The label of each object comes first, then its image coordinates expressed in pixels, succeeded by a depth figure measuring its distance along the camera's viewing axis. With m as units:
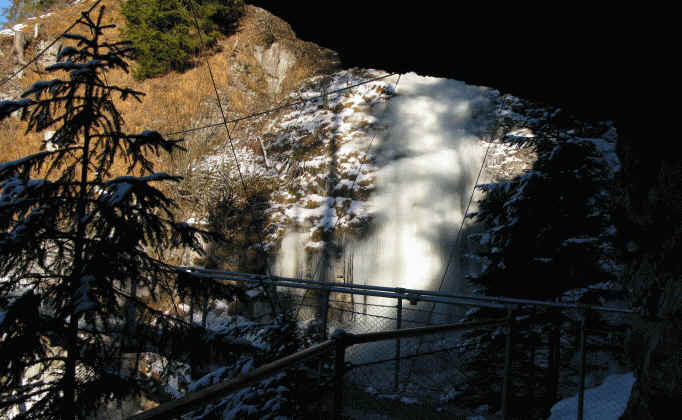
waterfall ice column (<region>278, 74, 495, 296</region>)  10.79
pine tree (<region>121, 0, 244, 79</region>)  16.25
